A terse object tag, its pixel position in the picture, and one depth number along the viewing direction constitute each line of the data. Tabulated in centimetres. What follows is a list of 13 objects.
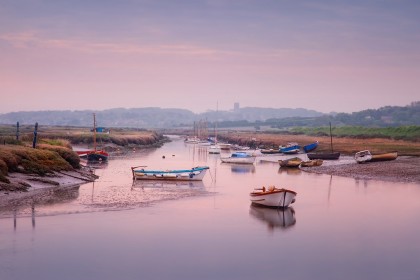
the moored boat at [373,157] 7219
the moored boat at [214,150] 11188
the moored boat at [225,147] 12512
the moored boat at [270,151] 10001
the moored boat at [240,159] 8025
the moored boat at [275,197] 3691
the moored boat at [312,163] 7256
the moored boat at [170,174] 5319
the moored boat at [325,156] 8272
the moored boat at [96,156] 7744
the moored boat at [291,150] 9981
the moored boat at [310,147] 10162
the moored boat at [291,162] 7188
